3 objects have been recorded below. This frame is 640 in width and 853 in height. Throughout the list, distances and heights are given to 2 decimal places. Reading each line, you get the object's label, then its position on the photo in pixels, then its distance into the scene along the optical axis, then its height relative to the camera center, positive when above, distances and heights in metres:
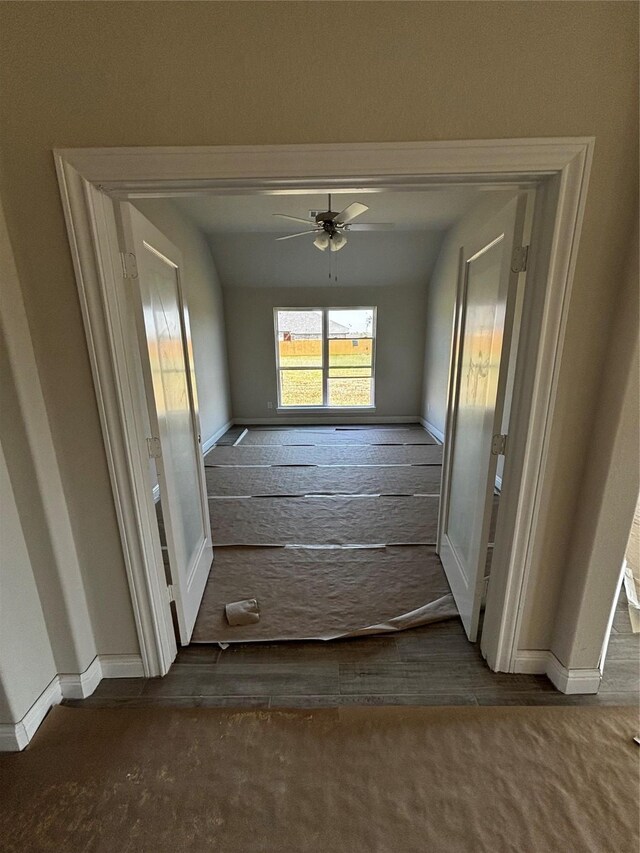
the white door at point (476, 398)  1.41 -0.28
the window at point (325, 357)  6.38 -0.28
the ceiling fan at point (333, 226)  3.38 +1.14
